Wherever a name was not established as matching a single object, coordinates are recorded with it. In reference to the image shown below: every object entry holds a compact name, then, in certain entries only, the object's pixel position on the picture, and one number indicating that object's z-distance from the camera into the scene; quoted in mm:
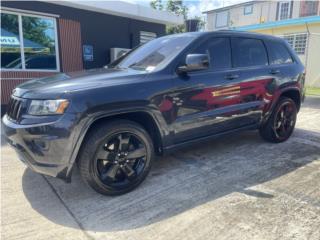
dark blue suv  2787
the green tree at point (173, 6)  31828
